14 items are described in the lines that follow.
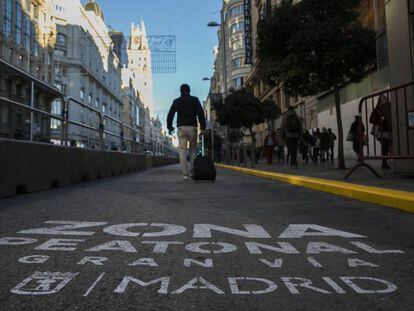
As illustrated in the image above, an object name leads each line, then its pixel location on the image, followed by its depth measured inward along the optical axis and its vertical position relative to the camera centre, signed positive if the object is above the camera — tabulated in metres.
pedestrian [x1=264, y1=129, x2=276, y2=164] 24.56 +1.26
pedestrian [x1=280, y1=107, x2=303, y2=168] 14.28 +1.13
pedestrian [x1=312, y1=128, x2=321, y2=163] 21.27 +1.05
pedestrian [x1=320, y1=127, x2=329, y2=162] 20.89 +1.17
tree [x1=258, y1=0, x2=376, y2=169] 12.65 +3.42
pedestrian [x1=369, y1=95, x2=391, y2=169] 9.54 +0.99
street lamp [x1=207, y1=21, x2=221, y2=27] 38.16 +12.10
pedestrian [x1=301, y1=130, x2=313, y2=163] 22.36 +1.13
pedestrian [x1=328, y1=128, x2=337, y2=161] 21.02 +1.26
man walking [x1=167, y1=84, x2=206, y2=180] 10.79 +1.22
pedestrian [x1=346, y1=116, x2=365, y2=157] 13.85 +0.93
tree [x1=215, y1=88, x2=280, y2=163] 28.36 +3.56
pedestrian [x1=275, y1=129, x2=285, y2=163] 26.68 +1.04
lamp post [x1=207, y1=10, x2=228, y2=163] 31.98 +8.55
